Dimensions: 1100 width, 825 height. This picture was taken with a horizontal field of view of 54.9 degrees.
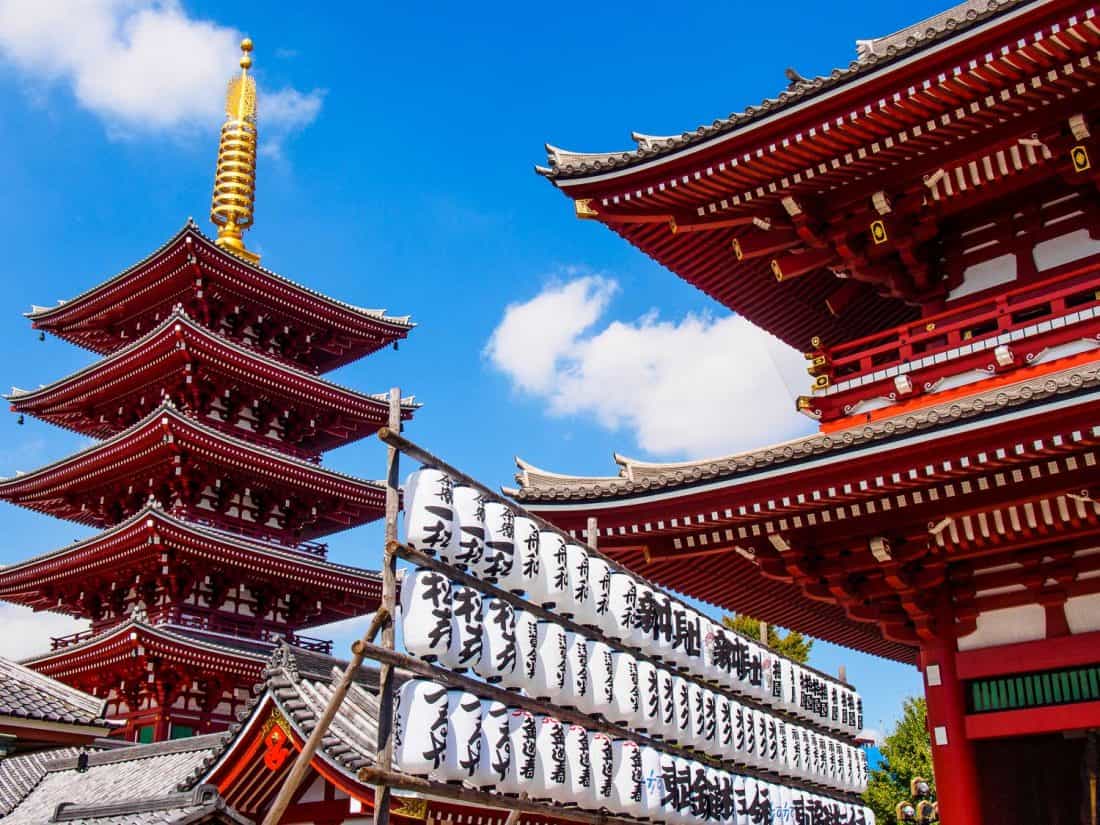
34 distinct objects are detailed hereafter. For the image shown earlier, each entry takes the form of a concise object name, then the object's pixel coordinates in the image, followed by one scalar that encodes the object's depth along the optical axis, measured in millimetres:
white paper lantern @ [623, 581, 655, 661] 10641
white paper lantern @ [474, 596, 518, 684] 8430
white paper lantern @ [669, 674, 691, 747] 10867
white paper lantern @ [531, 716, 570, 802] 8789
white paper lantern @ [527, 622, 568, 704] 9055
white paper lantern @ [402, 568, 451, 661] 7762
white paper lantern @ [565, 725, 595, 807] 9148
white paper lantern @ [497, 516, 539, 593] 9070
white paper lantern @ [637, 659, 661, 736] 10305
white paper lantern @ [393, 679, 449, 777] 7531
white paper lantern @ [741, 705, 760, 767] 12031
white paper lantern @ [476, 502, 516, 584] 8812
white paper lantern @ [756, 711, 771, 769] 12266
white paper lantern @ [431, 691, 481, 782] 7762
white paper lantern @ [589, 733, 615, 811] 9438
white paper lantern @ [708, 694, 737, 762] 11531
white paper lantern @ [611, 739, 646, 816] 9727
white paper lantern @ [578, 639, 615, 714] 9688
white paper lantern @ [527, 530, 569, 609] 9430
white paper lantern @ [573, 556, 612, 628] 9992
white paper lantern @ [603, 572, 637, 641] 10312
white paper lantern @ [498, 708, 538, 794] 8438
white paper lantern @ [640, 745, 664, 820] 10008
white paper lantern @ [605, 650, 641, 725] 9992
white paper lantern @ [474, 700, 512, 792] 8141
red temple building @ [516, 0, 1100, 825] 9750
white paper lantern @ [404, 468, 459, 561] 8062
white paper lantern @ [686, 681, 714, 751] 11117
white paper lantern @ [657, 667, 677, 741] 10609
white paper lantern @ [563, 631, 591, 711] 9453
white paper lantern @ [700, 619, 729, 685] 11648
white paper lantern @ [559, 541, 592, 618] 9812
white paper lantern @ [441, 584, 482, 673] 8086
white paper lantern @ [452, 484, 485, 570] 8500
